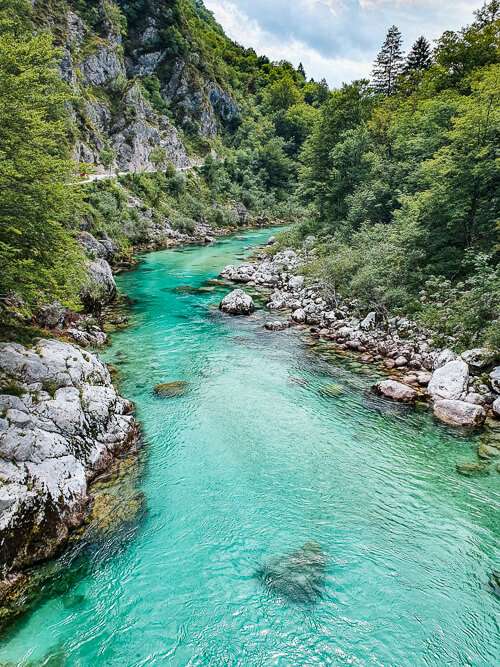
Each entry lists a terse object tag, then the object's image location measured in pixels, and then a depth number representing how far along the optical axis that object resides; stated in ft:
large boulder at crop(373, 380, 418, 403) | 43.21
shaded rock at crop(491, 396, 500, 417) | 39.04
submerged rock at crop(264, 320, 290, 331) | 65.21
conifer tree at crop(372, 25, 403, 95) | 193.57
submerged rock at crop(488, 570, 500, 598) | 23.30
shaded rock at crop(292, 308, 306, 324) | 68.63
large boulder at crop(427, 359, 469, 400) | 41.57
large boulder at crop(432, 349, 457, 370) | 46.21
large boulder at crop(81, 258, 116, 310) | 66.64
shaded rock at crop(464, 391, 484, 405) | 40.50
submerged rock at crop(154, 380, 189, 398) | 44.48
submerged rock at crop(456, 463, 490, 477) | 32.32
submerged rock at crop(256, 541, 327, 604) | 22.95
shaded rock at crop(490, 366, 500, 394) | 41.01
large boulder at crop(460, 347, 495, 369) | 43.34
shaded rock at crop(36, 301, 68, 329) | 51.28
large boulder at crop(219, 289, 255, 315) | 72.84
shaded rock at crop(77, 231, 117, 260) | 79.33
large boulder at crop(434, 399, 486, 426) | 38.32
